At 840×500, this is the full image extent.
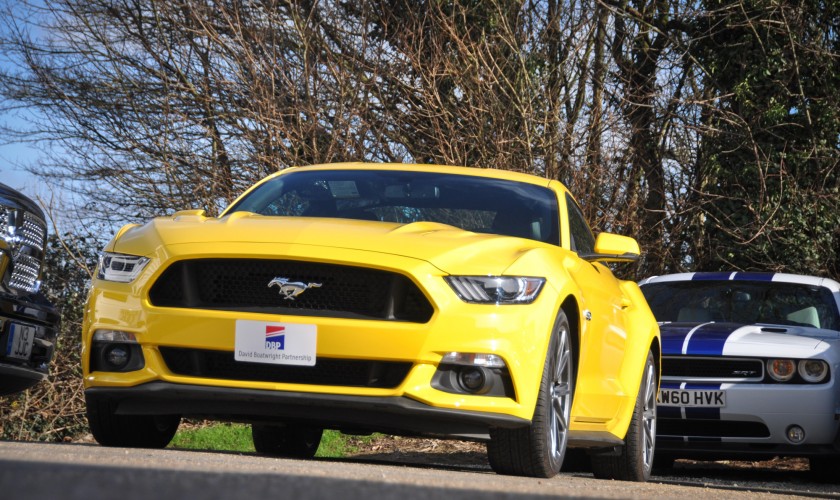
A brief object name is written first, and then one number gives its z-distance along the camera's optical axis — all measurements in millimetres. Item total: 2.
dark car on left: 13573
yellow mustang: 9680
